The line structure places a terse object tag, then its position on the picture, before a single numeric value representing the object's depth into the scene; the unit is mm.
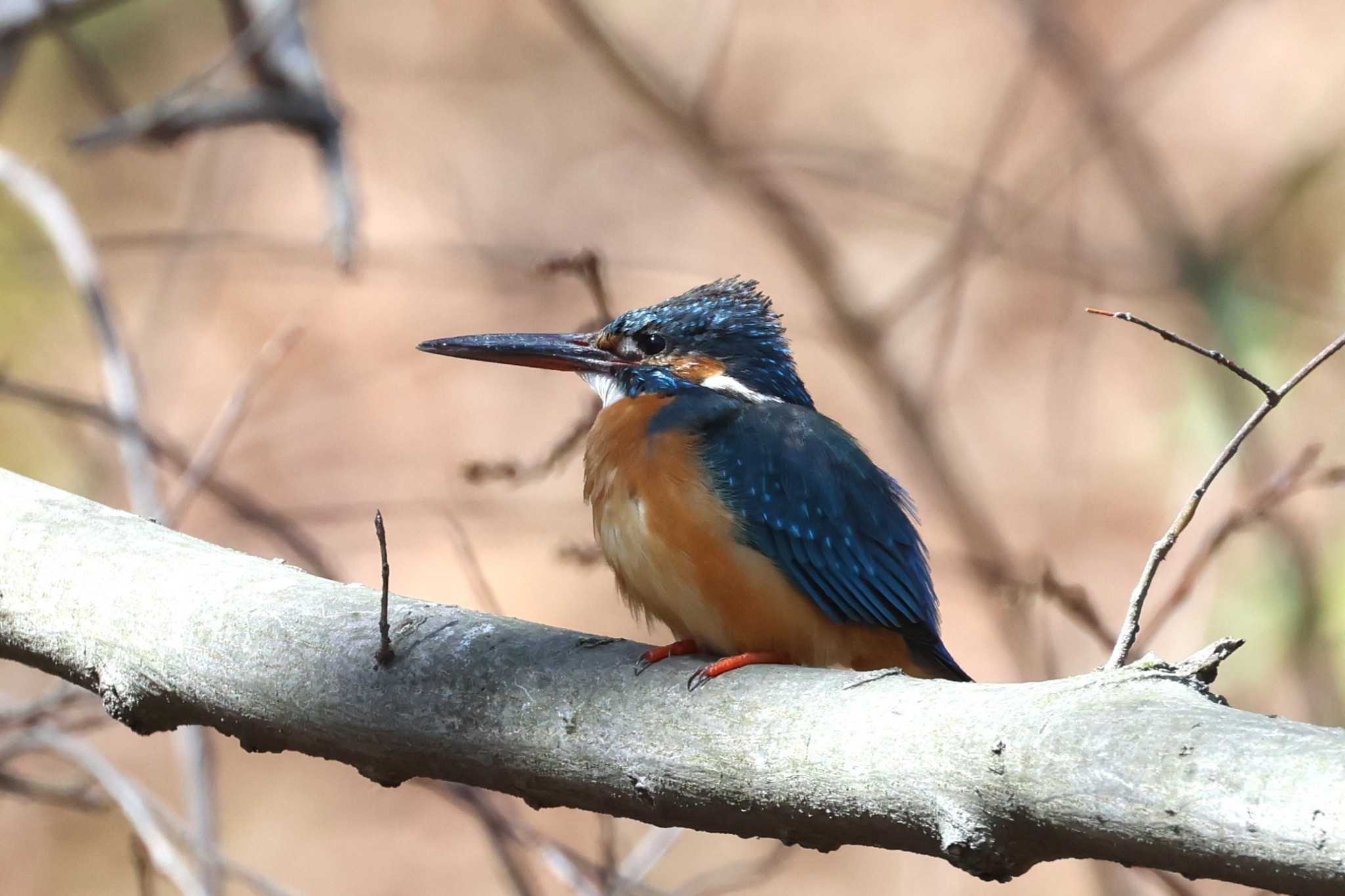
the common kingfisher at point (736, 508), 4844
